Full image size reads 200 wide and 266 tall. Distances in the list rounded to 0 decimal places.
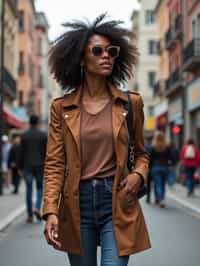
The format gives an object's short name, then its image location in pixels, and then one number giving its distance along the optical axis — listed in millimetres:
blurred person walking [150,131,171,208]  17250
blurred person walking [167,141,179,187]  27586
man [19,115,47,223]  12734
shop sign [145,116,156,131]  66062
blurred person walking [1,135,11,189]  24812
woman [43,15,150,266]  4023
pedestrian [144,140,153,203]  17542
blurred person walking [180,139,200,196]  21469
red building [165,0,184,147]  42772
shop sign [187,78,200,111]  35406
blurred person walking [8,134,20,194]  23203
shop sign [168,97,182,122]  43688
